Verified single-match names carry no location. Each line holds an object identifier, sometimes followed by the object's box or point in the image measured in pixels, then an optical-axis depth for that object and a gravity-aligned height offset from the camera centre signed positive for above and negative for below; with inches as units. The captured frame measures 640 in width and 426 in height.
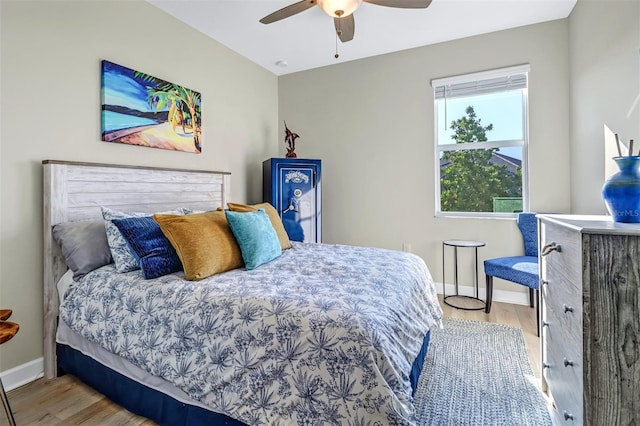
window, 127.0 +29.4
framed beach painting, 92.0 +34.5
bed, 44.4 -21.3
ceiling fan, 79.4 +55.6
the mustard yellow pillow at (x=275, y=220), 99.6 -2.8
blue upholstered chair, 99.6 -19.2
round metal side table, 122.6 -27.0
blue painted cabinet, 141.9 +8.5
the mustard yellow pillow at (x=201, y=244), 67.9 -7.4
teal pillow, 77.4 -6.8
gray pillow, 73.9 -8.0
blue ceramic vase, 45.2 +2.7
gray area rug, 61.8 -41.1
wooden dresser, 37.5 -14.5
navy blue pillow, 69.1 -8.2
